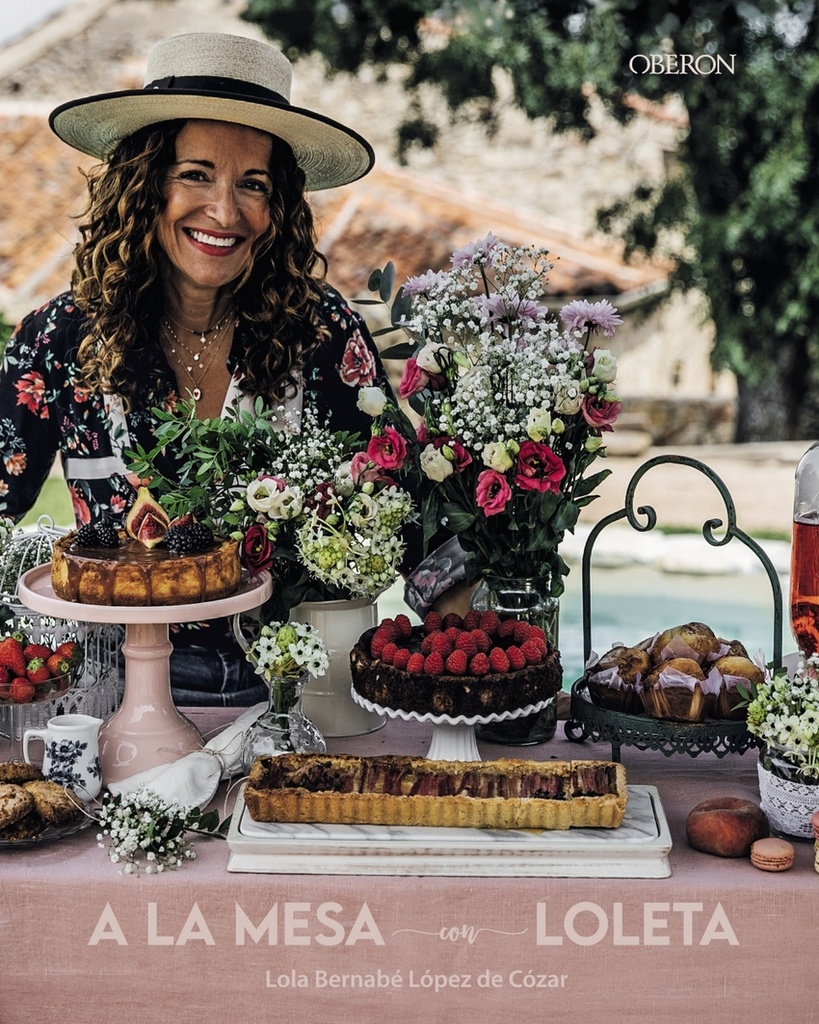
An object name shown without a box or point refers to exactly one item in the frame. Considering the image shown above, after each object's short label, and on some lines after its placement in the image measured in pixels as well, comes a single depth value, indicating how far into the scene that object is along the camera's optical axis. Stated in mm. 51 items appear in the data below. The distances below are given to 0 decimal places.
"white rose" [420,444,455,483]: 1853
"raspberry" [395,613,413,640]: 1878
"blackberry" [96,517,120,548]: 1893
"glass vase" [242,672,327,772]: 1882
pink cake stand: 1854
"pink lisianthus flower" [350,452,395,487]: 1912
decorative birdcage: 2025
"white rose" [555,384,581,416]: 1829
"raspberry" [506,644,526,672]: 1757
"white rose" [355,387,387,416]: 1930
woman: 2414
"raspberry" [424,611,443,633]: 1865
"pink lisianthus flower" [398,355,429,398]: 1882
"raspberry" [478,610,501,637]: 1847
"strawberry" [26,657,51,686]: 1872
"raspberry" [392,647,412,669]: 1765
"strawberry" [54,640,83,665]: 1905
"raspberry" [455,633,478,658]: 1761
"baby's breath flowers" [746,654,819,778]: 1647
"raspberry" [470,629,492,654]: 1777
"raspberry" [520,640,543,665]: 1781
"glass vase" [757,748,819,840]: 1668
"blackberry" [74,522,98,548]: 1897
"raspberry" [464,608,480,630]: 1854
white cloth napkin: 1746
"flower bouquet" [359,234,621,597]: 1836
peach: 1648
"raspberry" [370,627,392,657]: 1822
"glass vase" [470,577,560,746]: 1963
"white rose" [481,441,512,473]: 1807
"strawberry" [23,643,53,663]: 1888
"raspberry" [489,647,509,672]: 1740
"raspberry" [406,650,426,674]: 1739
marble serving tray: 1601
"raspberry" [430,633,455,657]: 1758
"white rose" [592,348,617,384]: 1879
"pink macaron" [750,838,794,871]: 1607
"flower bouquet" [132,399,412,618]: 1894
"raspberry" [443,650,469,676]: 1730
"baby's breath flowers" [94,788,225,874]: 1624
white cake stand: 1832
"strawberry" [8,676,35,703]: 1856
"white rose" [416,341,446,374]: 1871
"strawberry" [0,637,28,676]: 1868
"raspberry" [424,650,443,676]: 1736
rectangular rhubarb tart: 1643
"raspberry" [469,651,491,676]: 1729
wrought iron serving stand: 1777
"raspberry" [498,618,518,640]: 1843
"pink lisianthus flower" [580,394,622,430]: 1867
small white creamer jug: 1744
